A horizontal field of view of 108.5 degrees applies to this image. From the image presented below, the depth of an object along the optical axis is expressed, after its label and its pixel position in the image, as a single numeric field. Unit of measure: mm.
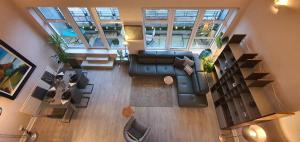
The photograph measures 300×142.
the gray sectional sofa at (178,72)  3841
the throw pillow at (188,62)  4309
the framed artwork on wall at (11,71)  3075
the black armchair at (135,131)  2932
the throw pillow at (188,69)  4197
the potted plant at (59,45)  4239
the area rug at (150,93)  3971
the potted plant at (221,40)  3833
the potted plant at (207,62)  4157
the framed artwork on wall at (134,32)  3960
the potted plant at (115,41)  4619
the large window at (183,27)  3784
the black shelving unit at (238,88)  2529
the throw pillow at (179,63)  4345
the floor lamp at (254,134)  2176
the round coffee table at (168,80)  4157
